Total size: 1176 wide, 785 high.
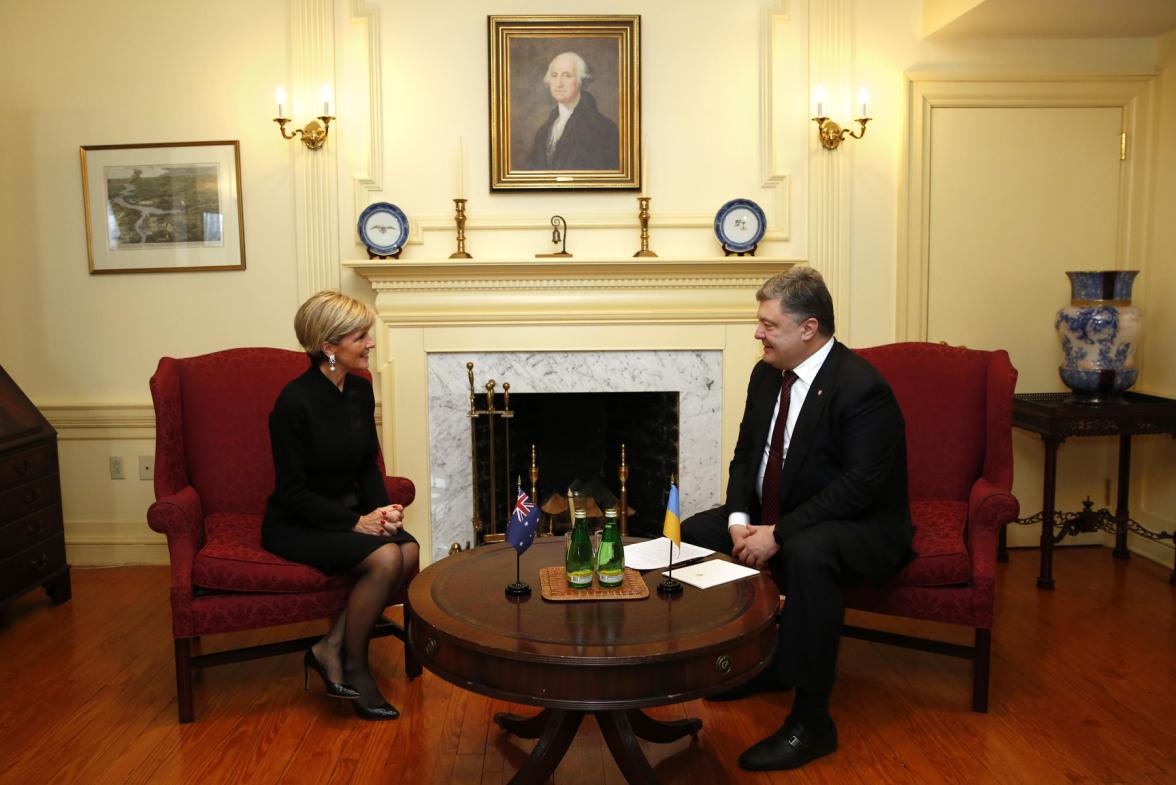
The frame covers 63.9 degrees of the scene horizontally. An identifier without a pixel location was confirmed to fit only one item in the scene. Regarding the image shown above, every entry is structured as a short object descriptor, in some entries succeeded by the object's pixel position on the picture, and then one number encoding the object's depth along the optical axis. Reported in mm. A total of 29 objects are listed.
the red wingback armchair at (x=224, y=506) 2816
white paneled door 4332
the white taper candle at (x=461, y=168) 4105
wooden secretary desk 3523
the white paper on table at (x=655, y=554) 2568
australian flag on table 2342
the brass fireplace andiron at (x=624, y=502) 4170
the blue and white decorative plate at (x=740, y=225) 4129
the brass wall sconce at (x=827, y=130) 4129
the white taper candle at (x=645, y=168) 4168
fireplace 4164
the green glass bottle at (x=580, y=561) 2346
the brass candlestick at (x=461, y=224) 4098
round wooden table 1972
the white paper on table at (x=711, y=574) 2430
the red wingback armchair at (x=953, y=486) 2814
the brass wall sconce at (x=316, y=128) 3990
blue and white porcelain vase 4012
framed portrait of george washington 4109
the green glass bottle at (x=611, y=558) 2365
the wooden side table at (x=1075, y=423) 3947
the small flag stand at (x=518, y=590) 2322
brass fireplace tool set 4055
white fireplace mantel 4078
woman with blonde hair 2818
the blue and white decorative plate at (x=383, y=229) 4051
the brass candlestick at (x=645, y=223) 4113
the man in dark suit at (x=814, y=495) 2557
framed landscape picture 4180
